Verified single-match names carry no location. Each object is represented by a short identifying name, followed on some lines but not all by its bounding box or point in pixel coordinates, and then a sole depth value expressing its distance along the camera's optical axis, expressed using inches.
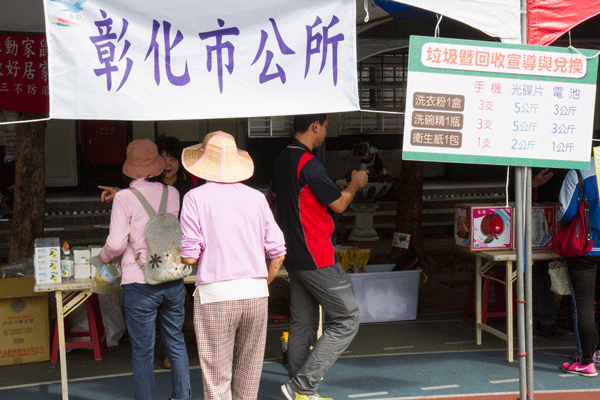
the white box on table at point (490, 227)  189.6
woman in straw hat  115.7
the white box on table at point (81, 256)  162.9
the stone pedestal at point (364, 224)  422.6
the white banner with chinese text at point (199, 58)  109.9
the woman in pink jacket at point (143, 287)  136.2
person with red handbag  163.6
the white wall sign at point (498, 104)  116.2
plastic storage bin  214.8
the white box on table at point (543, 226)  188.5
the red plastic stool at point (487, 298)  204.8
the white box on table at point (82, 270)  163.6
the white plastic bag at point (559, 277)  182.1
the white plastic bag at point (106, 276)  147.7
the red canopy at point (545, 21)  122.9
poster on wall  203.8
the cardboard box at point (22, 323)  179.9
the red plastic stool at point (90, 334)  185.6
